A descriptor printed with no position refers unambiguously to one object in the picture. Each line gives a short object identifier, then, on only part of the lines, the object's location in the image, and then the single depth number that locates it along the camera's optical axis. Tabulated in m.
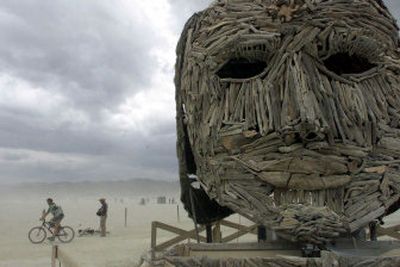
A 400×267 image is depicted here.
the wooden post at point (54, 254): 5.30
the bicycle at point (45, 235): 14.68
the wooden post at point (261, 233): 5.22
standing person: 15.78
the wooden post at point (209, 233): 4.64
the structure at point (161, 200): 68.38
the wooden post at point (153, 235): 7.13
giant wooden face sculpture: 2.77
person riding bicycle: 14.90
